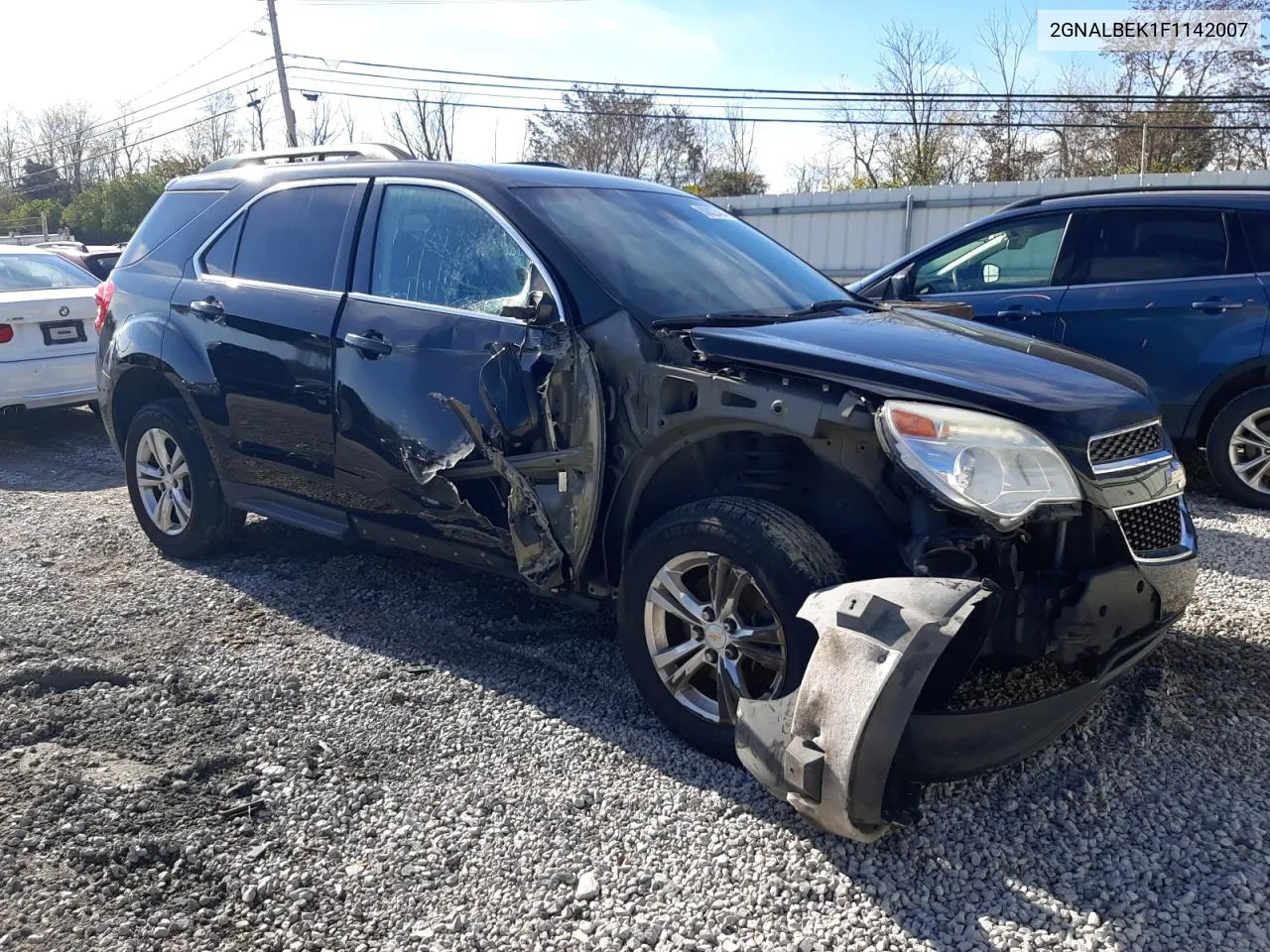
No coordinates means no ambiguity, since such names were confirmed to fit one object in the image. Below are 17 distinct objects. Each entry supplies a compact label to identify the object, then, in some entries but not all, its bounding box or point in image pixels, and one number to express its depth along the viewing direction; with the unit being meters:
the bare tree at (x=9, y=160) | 60.03
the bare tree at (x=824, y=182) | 34.90
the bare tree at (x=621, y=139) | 36.94
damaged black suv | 2.63
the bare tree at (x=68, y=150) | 56.97
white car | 7.93
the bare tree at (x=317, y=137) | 44.12
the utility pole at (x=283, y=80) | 31.12
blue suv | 5.89
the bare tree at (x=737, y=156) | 41.09
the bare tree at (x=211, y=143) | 47.91
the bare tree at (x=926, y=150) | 30.77
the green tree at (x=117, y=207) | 42.97
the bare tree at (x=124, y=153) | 47.40
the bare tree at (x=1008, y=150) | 29.17
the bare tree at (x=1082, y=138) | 27.83
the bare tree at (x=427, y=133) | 40.91
